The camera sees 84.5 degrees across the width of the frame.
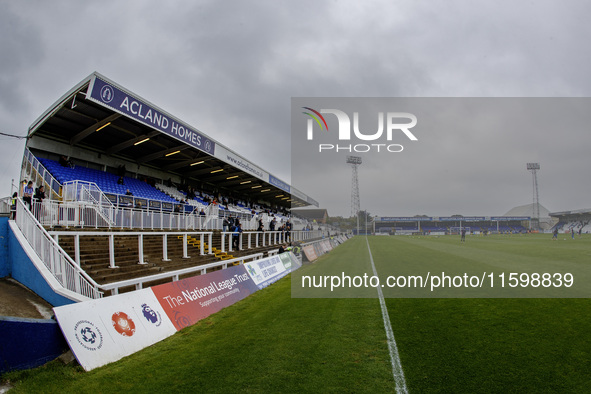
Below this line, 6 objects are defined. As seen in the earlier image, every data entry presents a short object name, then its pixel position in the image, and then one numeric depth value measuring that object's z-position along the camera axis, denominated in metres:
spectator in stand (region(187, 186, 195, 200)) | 25.00
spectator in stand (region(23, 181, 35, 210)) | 9.86
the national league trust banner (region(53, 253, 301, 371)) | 4.88
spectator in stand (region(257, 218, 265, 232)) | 22.27
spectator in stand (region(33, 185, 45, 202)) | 11.05
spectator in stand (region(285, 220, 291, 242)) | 27.75
